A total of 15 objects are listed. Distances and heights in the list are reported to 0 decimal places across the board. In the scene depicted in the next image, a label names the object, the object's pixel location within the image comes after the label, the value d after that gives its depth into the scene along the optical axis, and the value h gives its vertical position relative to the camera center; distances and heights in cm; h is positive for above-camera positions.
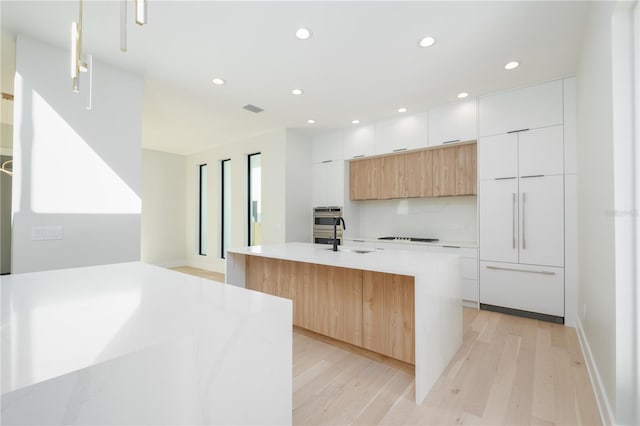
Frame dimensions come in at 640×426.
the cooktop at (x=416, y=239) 424 -37
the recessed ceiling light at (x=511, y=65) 287 +151
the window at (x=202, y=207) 679 +18
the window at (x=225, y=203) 629 +26
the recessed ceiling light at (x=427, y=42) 249 +152
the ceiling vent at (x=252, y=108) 401 +151
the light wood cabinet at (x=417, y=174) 388 +62
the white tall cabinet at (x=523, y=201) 315 +17
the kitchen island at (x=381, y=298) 185 -67
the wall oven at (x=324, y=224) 499 -16
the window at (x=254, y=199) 566 +31
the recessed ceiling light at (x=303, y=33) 238 +152
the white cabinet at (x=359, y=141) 469 +123
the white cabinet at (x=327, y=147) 509 +123
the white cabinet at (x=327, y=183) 503 +57
